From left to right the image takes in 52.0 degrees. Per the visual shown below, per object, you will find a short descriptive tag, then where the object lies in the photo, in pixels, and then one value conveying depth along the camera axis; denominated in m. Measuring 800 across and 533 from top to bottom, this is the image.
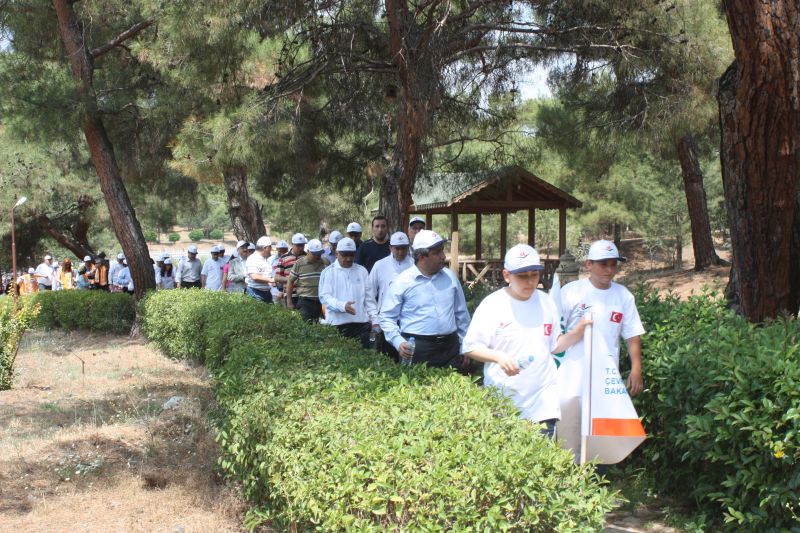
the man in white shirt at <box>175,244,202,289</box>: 16.56
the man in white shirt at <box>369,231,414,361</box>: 7.24
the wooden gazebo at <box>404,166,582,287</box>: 20.08
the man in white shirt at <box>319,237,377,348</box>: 7.87
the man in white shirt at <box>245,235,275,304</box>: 11.76
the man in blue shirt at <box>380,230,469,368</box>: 5.52
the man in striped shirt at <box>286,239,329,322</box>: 9.27
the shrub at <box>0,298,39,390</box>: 9.41
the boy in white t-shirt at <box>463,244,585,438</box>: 4.43
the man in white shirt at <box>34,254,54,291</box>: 24.80
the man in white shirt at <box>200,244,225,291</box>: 14.86
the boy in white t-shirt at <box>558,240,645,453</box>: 4.82
